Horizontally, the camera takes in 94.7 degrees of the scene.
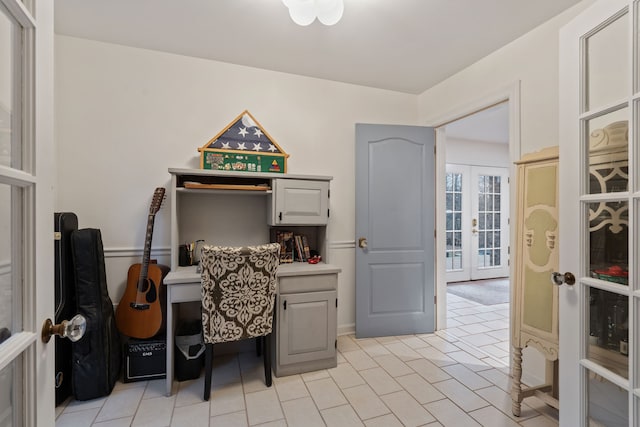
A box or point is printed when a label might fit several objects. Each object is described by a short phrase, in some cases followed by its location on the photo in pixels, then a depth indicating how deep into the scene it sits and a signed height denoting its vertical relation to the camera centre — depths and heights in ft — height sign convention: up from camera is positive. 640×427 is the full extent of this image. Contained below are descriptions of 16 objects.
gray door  9.48 -0.51
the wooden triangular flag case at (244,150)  7.59 +1.70
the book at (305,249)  8.59 -1.02
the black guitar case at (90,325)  6.10 -2.33
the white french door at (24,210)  1.91 +0.03
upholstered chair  6.06 -1.67
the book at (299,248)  8.53 -0.99
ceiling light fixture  5.28 +3.74
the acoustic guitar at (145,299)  6.95 -2.05
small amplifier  6.77 -3.37
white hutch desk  6.95 -0.57
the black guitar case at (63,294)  5.92 -1.65
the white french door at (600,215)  3.30 -0.01
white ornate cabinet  5.44 -1.04
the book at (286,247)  8.35 -0.95
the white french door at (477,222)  16.99 -0.46
